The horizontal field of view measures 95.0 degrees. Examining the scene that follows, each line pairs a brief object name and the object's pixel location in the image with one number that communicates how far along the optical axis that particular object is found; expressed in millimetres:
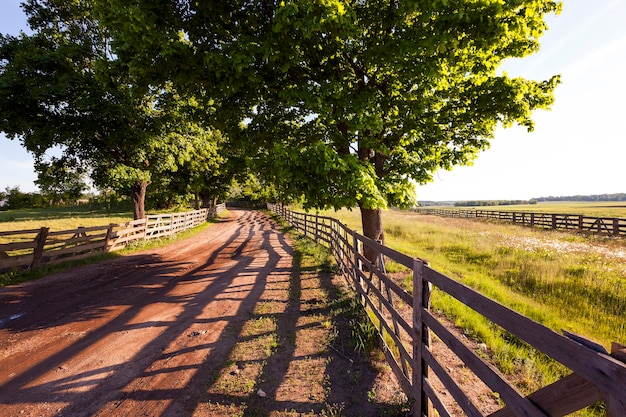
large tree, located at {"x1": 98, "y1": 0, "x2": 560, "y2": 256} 5566
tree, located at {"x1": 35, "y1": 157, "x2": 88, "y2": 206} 14439
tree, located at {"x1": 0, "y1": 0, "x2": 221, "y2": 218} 11688
